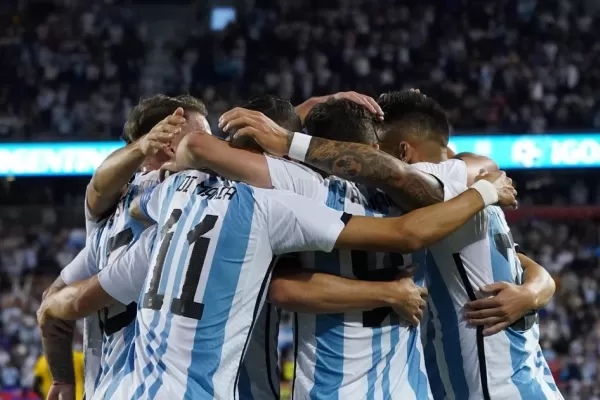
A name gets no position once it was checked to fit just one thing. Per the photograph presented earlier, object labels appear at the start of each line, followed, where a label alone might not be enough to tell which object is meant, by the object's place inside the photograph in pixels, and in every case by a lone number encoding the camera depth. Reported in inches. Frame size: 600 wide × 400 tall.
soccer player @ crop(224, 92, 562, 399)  274.2
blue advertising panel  1301.7
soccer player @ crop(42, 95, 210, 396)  297.1
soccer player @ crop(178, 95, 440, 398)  265.1
